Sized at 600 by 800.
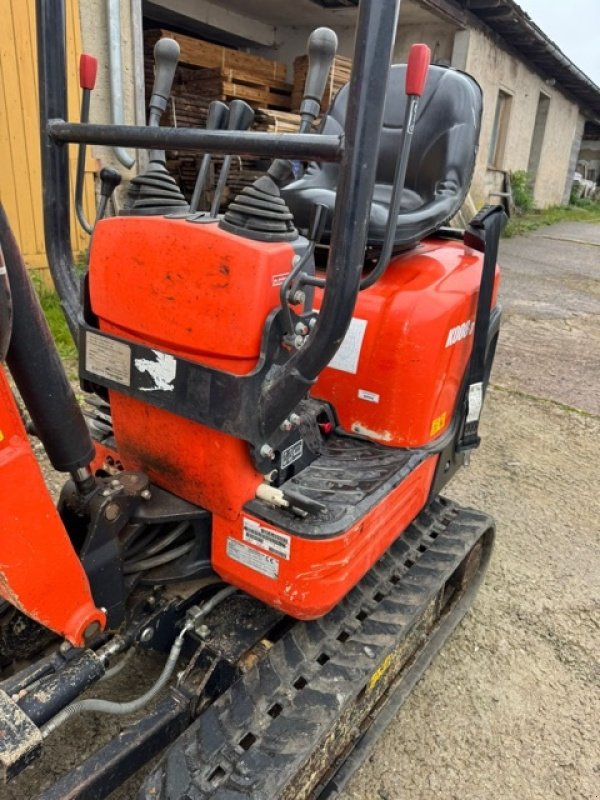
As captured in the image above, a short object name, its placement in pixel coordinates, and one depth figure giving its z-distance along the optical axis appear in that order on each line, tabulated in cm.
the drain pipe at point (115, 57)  493
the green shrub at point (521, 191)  1334
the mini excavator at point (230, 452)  120
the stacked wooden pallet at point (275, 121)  705
